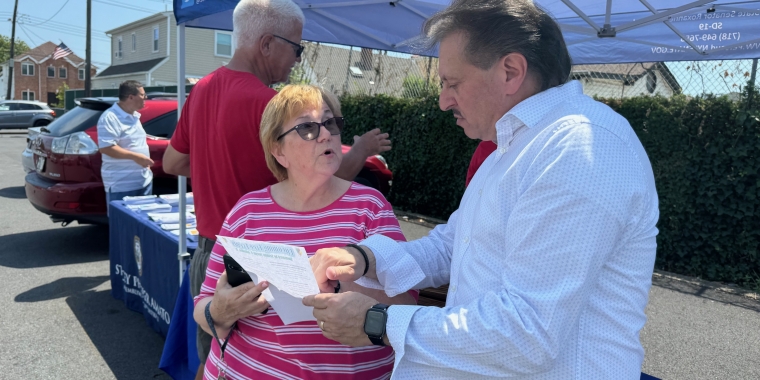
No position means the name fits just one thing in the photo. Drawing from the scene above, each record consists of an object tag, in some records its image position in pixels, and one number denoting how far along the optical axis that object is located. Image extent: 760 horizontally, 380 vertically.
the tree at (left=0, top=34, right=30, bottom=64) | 74.25
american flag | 27.65
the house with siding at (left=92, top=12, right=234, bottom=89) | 30.47
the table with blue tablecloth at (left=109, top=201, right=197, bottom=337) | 3.78
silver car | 26.41
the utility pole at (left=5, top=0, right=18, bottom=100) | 38.52
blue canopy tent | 3.78
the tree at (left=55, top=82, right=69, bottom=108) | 45.66
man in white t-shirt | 5.53
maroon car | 6.05
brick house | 59.44
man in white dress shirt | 1.08
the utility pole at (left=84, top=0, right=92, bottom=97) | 28.78
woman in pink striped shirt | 1.86
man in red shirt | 2.37
